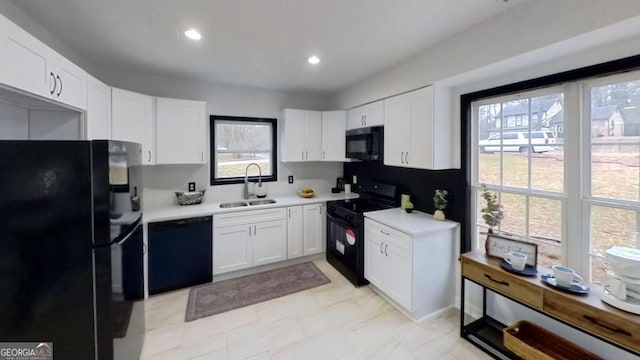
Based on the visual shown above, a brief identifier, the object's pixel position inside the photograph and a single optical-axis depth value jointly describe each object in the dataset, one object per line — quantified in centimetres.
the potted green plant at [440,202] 269
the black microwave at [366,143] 331
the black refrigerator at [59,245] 128
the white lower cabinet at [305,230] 359
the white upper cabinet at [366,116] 325
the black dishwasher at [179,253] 284
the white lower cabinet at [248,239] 316
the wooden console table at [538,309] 141
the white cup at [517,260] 188
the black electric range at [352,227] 306
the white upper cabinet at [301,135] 384
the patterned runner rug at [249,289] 271
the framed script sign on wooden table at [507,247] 195
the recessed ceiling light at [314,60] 269
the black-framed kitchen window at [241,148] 371
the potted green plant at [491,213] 224
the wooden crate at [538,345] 173
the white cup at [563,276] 167
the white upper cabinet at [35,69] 124
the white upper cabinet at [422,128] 255
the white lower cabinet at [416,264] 242
